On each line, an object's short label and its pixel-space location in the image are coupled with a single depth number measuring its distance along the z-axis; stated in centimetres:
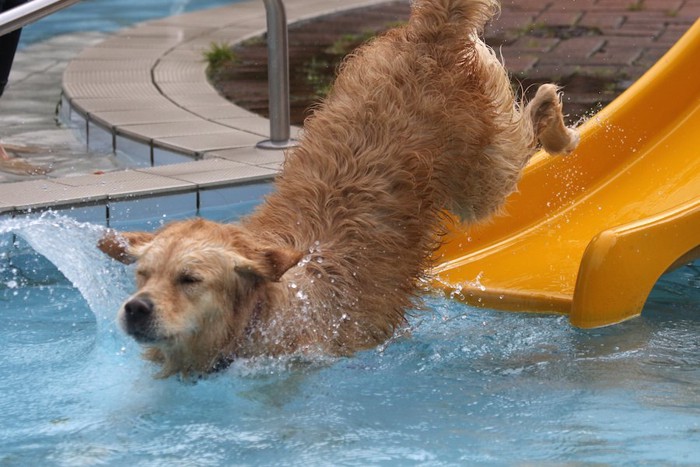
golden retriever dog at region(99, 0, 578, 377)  866
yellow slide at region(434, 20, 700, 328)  1055
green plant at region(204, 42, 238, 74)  2072
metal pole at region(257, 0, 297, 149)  1439
